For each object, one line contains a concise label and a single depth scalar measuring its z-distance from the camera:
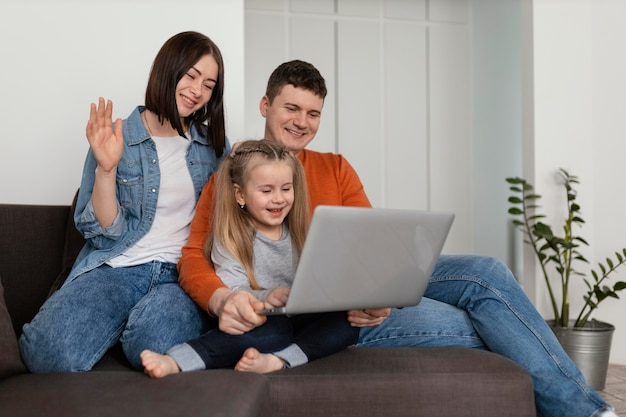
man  1.62
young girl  1.57
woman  1.69
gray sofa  1.25
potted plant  2.97
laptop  1.40
